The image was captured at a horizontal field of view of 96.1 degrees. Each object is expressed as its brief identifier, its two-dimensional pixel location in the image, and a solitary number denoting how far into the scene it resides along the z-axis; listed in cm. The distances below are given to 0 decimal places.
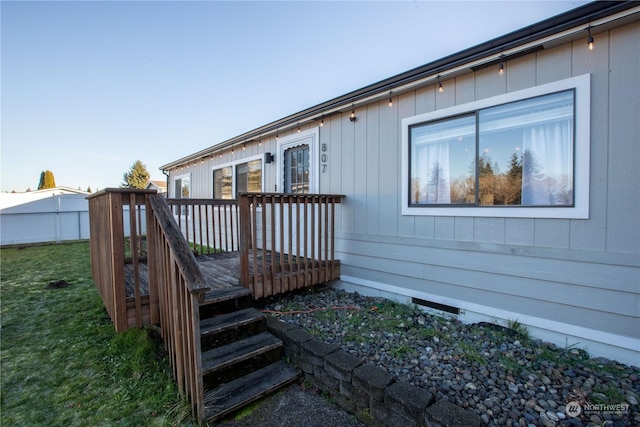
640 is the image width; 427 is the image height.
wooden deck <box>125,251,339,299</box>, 338
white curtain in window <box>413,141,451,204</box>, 349
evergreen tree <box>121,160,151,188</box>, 3281
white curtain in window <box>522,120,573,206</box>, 267
